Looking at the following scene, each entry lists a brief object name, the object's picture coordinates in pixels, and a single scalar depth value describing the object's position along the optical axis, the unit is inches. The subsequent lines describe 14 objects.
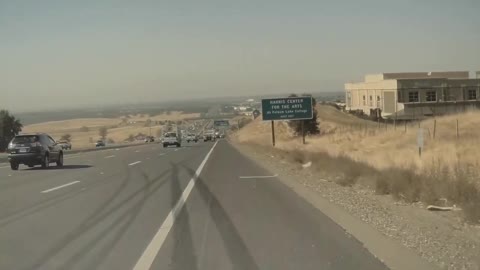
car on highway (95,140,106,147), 3786.9
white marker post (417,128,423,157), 1000.7
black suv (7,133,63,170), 1151.6
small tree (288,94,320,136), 3272.6
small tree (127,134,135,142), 6422.2
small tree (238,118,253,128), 7003.0
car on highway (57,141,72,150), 2917.8
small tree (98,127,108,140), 6562.5
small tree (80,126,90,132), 7190.9
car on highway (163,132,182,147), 2645.2
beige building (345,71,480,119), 3516.2
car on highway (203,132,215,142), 4195.4
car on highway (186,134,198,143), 4046.5
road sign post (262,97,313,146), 1909.4
